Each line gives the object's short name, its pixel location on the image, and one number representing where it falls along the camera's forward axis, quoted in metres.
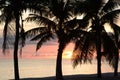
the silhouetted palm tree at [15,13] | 32.53
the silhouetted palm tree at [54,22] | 37.06
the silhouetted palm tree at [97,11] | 37.12
